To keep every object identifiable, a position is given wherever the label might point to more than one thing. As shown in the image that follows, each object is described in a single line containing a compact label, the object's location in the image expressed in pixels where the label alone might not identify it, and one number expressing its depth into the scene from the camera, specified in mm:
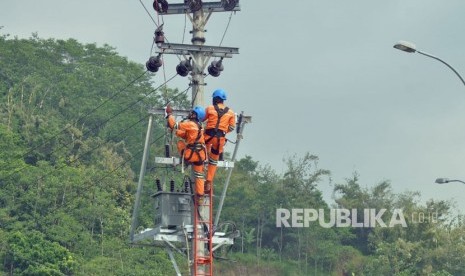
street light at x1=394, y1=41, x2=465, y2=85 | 27922
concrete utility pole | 31438
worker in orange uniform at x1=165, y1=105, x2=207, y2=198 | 30547
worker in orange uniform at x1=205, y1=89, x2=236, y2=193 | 31188
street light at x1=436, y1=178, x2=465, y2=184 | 33019
